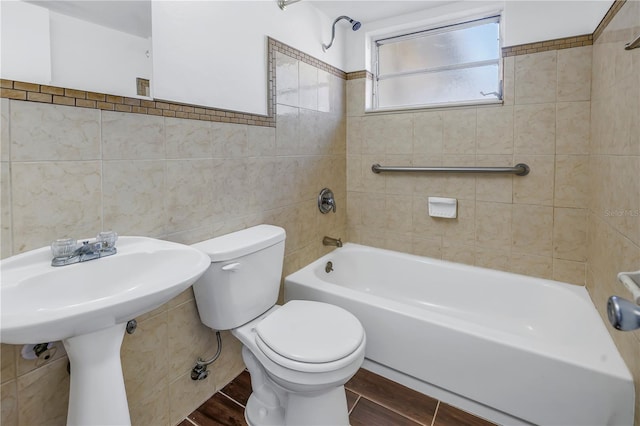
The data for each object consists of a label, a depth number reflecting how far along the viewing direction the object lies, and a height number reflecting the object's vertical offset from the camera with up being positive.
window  2.15 +0.92
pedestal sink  0.74 -0.27
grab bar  1.98 +0.18
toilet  1.23 -0.56
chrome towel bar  1.03 +0.49
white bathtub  1.27 -0.67
